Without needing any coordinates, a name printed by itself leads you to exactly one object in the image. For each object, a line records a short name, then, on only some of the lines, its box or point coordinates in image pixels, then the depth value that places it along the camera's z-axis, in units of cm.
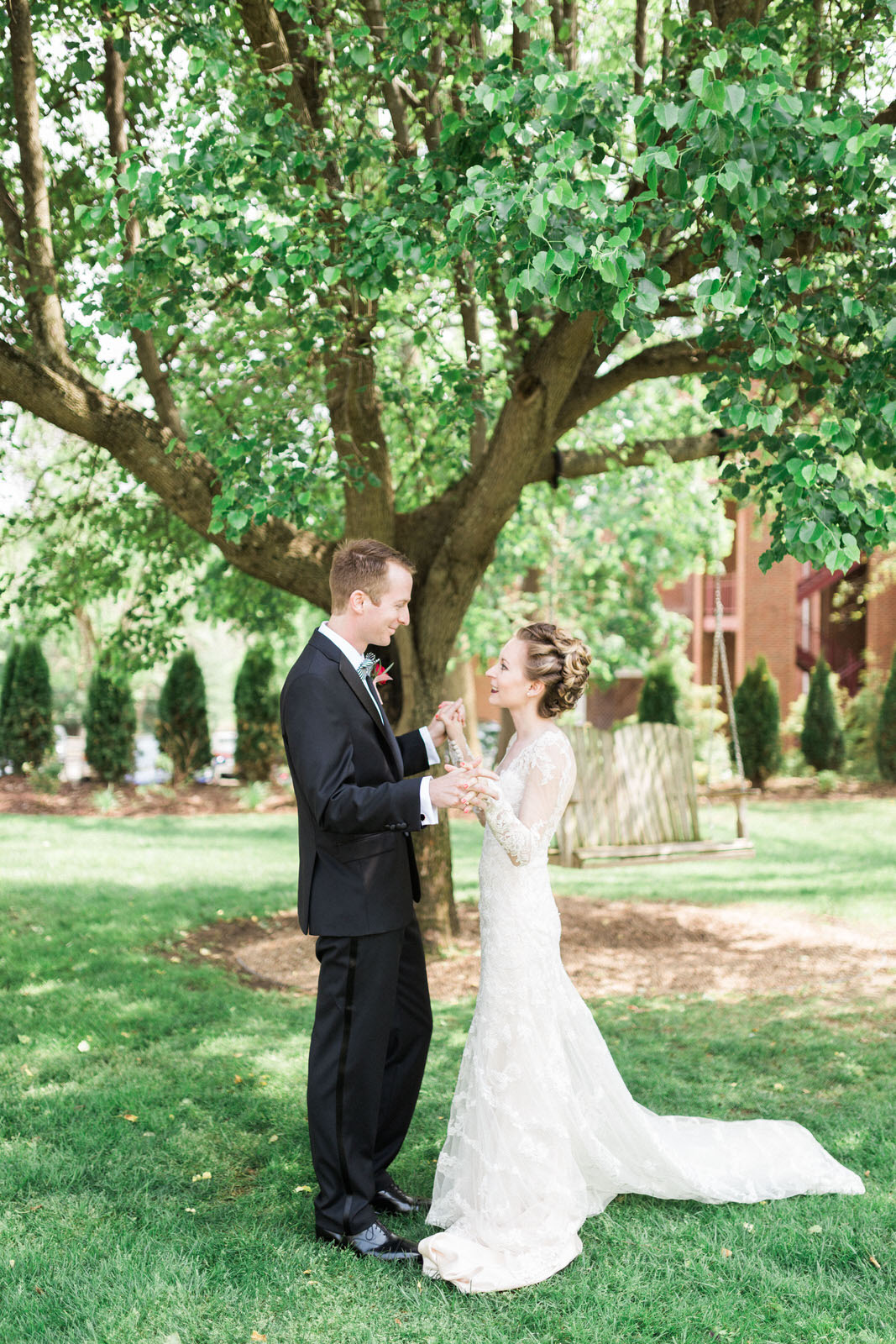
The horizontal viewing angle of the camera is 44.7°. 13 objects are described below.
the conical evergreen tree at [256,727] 1748
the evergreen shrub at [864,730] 1812
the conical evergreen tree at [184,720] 1725
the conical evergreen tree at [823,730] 1839
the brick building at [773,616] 2302
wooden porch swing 862
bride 363
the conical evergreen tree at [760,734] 1789
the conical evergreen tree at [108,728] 1708
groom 363
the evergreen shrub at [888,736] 1728
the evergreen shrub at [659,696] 1838
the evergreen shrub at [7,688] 1697
